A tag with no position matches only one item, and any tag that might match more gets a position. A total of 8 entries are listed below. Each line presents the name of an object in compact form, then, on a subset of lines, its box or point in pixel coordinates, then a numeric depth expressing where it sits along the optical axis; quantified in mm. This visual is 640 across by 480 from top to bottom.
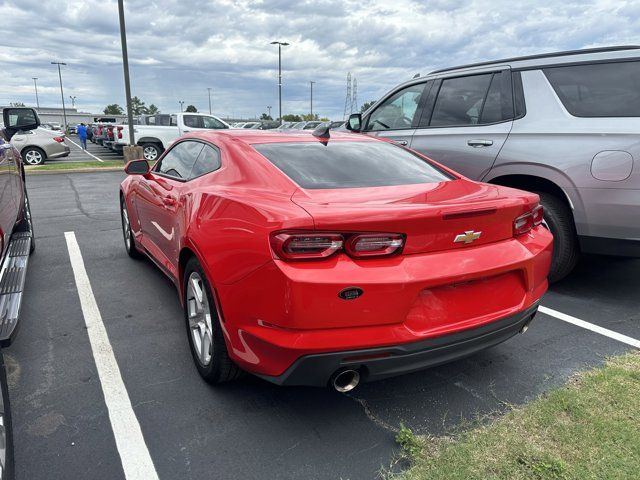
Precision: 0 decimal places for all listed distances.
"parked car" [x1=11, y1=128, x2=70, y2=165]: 15977
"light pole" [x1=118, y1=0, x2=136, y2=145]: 13875
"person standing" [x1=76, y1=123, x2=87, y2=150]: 24656
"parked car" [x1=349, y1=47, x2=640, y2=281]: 3684
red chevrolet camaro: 2059
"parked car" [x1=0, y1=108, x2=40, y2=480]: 1901
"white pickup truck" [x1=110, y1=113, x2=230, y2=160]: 16891
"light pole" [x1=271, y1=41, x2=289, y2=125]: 32188
